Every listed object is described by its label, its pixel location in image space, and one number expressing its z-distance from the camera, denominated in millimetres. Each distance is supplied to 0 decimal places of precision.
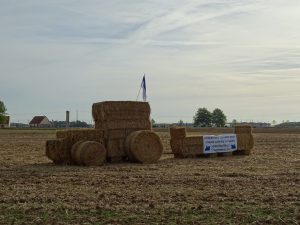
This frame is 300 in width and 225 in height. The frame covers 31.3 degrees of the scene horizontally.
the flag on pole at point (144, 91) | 24047
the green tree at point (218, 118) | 127938
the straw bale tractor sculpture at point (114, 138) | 18875
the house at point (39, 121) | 150750
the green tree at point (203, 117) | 130125
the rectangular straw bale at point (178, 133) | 22406
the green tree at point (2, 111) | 109938
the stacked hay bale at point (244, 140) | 24312
